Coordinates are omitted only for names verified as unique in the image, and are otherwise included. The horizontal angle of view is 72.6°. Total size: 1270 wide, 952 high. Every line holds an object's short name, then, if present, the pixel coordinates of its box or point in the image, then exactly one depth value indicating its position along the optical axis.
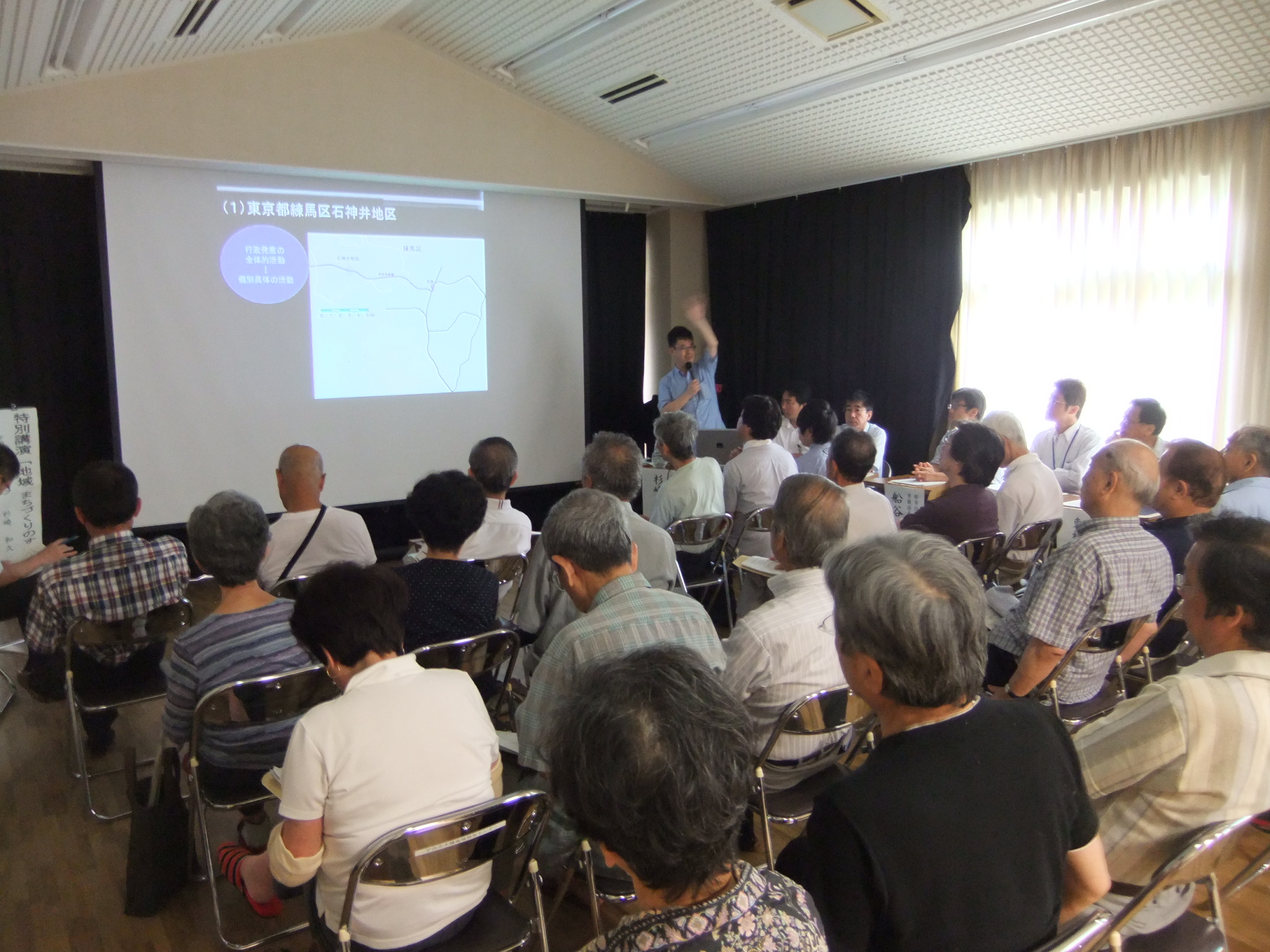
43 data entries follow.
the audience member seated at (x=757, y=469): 4.55
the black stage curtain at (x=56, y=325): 5.05
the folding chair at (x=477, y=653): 2.24
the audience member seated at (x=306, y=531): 3.22
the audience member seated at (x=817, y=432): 5.06
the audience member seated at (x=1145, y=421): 4.57
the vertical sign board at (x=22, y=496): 4.11
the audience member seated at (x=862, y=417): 5.80
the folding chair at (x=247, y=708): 2.02
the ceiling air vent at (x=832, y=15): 4.14
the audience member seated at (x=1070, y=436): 5.07
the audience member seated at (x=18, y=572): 3.34
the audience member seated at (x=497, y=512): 3.36
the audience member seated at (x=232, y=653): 2.16
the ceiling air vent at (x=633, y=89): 5.35
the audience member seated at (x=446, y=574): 2.48
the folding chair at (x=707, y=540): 3.96
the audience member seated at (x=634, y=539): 2.77
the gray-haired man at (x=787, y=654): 1.99
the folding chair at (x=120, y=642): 2.65
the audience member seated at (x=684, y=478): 4.14
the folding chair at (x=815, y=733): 1.89
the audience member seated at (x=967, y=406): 5.41
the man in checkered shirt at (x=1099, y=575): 2.39
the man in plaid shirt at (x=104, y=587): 2.80
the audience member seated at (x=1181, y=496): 2.96
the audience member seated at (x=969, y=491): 3.51
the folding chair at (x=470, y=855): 1.42
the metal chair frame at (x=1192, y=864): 1.31
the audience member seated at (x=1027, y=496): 3.83
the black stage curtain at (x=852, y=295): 6.13
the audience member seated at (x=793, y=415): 6.23
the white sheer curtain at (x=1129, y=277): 4.74
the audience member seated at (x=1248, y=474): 3.15
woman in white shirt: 1.44
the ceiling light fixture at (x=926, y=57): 3.85
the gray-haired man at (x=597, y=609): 1.89
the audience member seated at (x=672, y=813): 0.91
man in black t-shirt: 1.05
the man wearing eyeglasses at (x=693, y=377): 6.83
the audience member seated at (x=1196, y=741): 1.43
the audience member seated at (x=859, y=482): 3.36
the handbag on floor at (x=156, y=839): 2.23
